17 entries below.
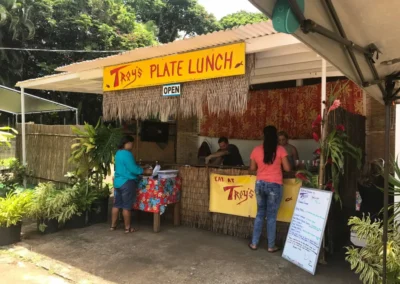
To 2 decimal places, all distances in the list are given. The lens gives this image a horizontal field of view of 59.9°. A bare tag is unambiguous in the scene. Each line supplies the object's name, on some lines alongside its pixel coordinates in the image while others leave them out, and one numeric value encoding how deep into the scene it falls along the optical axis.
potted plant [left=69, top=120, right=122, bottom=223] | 6.21
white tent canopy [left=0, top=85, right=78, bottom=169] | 9.16
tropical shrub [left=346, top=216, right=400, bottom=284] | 2.88
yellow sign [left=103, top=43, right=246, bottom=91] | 4.47
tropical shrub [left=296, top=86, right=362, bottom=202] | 4.03
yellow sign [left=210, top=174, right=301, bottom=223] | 4.83
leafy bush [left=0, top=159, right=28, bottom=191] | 8.24
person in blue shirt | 5.57
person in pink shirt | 4.57
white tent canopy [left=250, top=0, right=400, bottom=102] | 1.74
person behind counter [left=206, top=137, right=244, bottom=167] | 6.90
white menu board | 3.88
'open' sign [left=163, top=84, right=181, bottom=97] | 5.19
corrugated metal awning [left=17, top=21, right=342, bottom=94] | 4.16
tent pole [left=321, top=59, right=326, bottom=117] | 4.14
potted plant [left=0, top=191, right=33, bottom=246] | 5.04
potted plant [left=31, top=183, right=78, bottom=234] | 5.62
